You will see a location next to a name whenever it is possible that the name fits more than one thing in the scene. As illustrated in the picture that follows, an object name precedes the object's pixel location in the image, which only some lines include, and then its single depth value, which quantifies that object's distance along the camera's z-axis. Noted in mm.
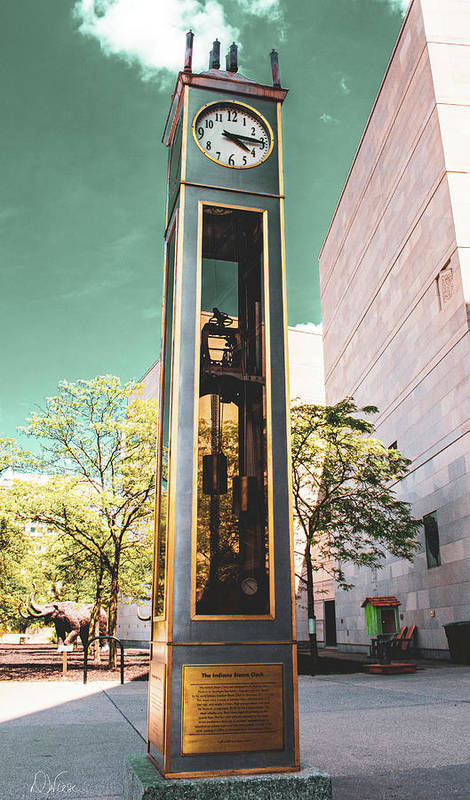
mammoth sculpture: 21562
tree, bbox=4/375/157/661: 17969
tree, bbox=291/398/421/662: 18938
